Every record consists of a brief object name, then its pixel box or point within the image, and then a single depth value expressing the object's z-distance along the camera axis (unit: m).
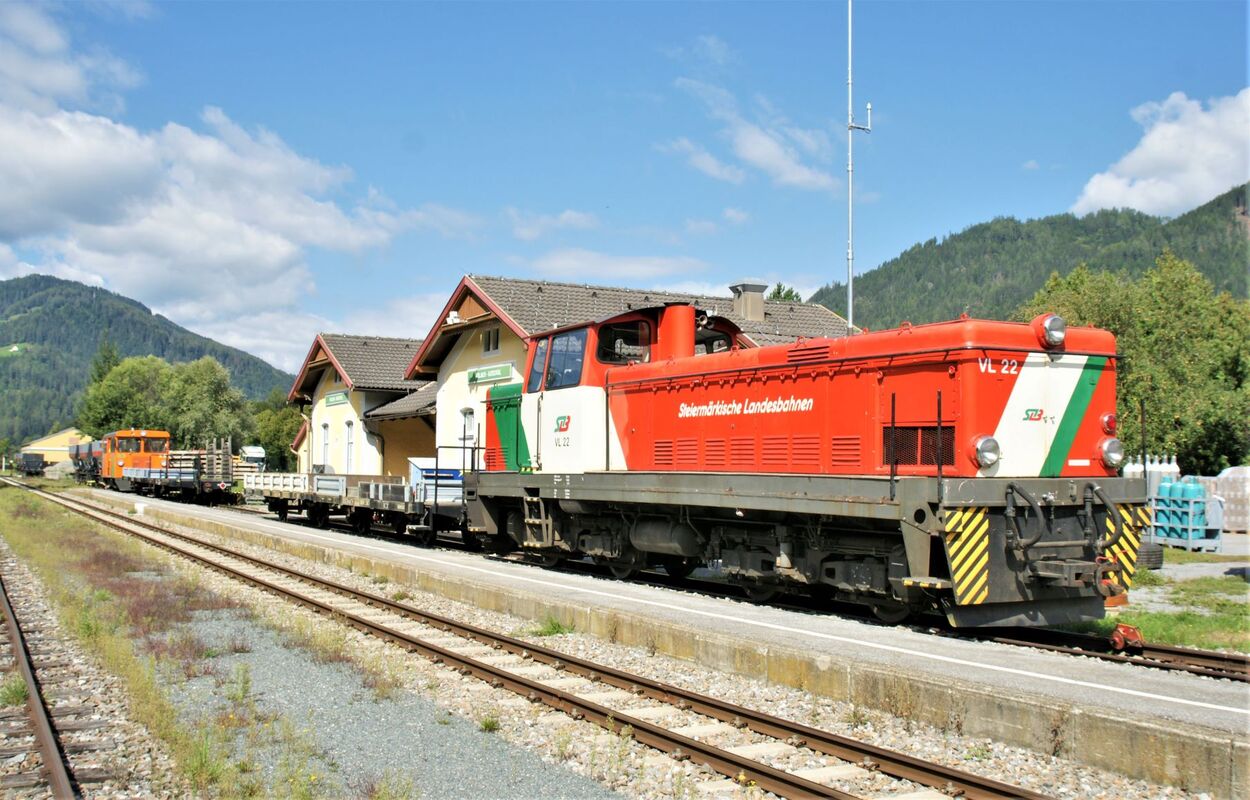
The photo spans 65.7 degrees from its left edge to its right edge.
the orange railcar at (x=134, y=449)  46.94
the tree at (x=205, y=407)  79.75
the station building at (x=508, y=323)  26.03
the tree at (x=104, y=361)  112.75
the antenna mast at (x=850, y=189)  18.19
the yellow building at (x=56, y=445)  125.38
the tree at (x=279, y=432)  108.38
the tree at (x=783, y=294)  65.38
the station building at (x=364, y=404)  34.75
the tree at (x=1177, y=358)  33.06
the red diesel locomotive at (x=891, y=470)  9.33
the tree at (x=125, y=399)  94.31
